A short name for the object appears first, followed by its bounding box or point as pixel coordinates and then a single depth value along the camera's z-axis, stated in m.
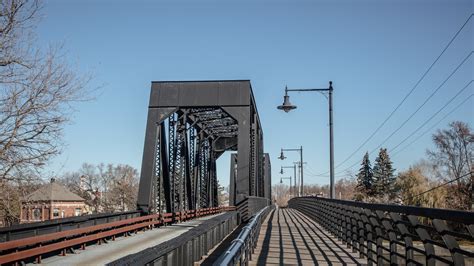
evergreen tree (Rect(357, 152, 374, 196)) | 86.07
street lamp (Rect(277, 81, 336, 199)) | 16.81
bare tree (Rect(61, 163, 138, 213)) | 78.00
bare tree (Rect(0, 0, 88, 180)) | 11.41
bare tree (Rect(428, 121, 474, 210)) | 64.25
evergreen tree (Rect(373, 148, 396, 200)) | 85.94
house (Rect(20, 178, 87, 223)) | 65.86
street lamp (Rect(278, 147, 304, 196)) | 43.63
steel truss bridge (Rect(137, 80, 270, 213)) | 20.19
